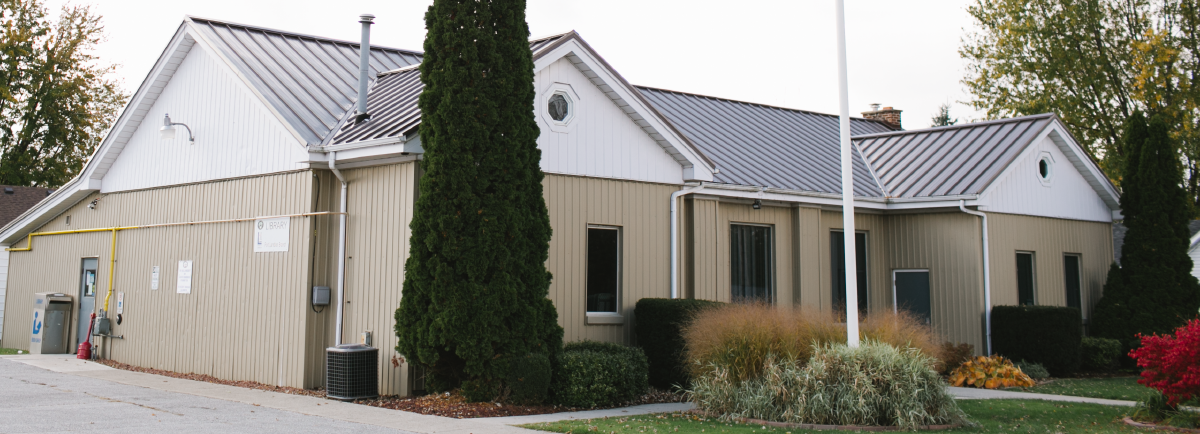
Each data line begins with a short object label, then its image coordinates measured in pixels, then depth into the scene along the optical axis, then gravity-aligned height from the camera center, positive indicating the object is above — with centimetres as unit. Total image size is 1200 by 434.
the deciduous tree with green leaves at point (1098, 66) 2733 +745
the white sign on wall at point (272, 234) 1325 +103
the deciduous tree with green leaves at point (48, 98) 3219 +728
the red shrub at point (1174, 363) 975 -55
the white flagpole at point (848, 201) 1048 +125
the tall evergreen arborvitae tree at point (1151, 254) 1791 +111
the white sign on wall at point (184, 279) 1510 +43
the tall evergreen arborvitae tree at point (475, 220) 1084 +102
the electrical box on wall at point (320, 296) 1268 +14
